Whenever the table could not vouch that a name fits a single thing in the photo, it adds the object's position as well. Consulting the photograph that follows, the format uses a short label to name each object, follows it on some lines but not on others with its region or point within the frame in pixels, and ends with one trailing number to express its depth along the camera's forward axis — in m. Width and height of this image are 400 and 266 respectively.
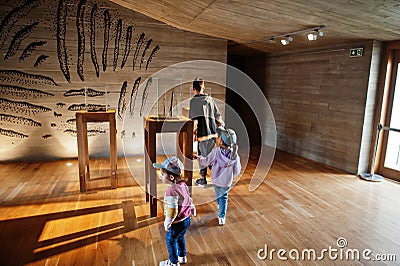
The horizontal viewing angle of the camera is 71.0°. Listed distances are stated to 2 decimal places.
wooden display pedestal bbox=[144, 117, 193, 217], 2.81
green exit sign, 4.20
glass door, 4.13
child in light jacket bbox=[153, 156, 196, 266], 1.98
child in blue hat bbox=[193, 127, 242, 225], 2.61
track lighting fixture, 3.69
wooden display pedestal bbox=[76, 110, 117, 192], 3.36
